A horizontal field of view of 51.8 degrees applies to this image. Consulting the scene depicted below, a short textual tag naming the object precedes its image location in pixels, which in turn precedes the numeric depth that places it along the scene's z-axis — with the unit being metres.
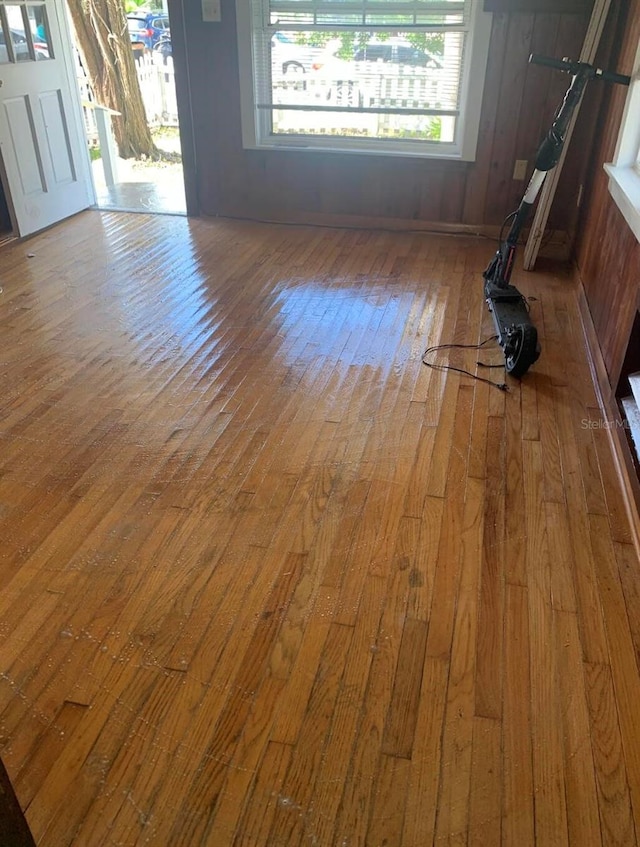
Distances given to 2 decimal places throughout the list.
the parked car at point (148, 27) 8.88
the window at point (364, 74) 4.08
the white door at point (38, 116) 4.08
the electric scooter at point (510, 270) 2.73
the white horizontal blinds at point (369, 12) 4.02
